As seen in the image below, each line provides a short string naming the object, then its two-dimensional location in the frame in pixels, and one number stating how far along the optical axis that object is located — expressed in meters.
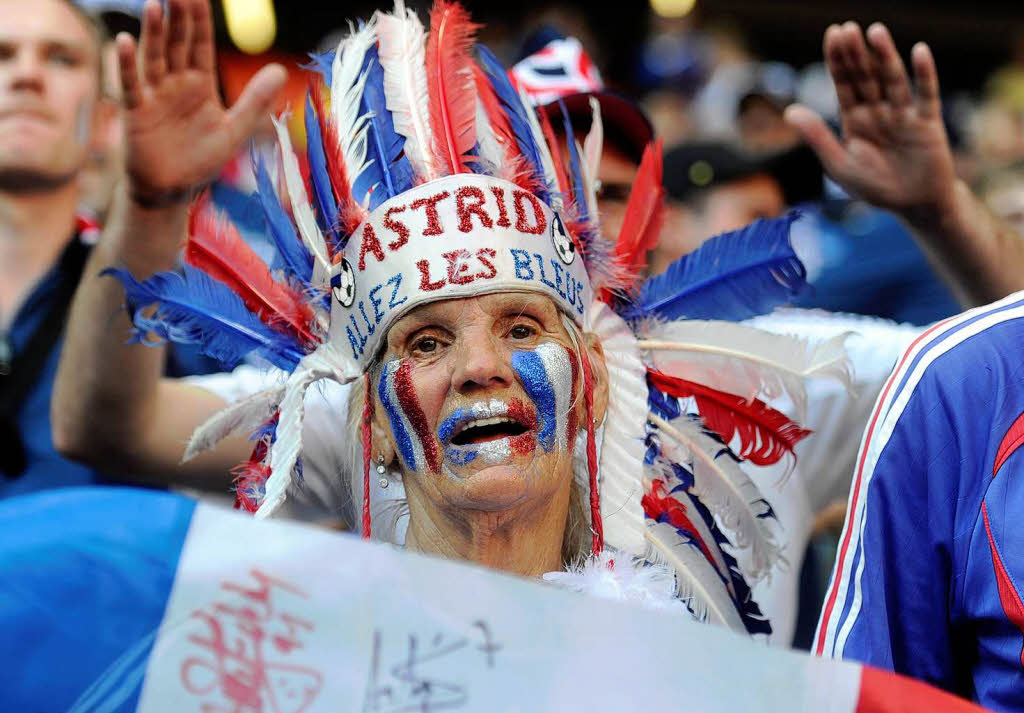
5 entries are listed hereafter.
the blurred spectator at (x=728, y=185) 7.86
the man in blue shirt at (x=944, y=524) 3.71
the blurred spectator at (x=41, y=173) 6.36
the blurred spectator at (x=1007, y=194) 8.80
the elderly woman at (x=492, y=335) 4.28
